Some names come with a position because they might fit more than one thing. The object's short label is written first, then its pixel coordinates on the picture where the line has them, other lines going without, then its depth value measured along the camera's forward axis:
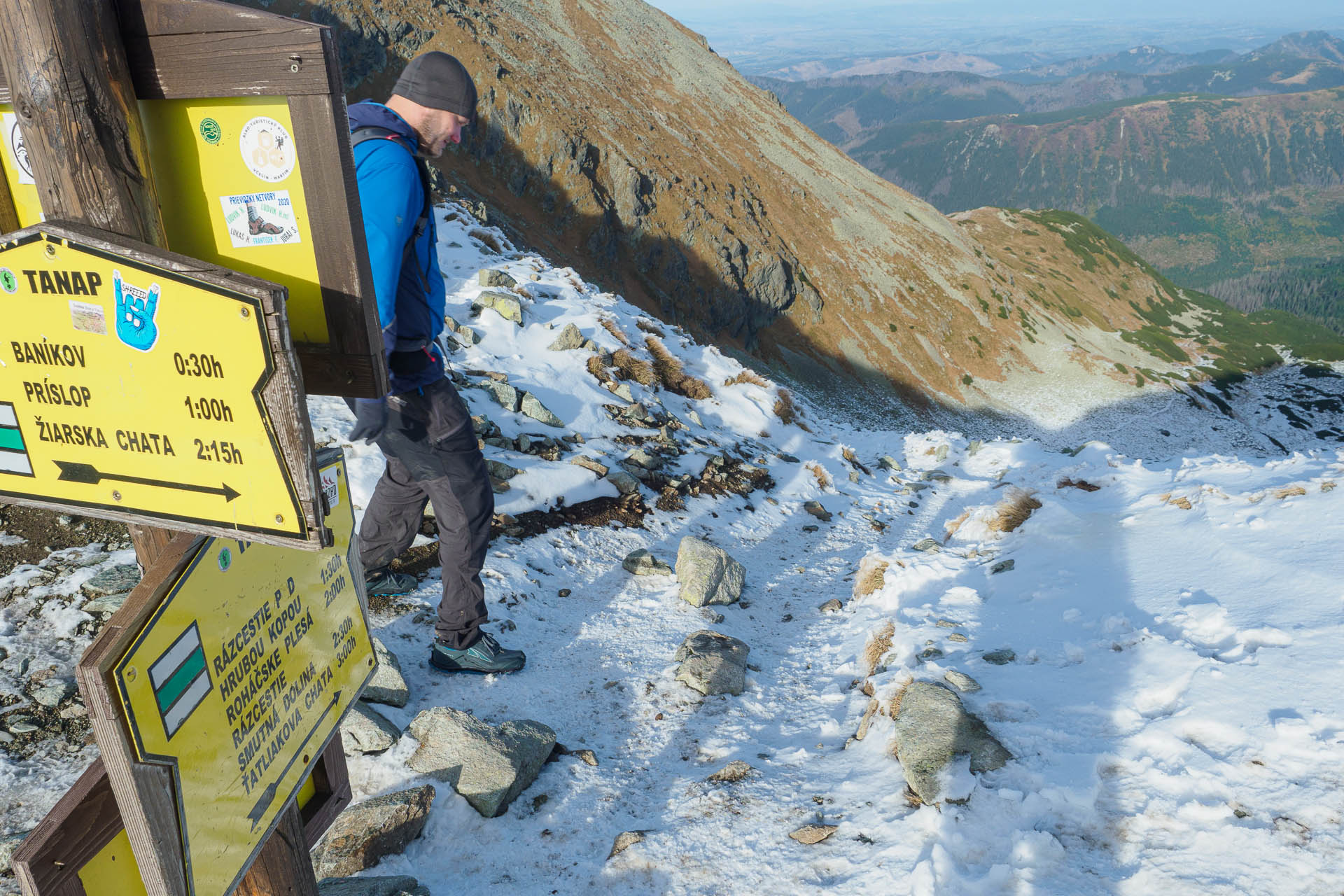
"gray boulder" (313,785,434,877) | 3.58
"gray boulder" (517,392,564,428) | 9.71
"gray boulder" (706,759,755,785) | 4.55
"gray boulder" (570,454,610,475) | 8.94
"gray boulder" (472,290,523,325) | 11.93
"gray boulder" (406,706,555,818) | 4.16
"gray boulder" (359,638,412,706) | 4.79
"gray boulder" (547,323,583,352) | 11.68
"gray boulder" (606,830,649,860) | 3.96
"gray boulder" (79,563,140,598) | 4.96
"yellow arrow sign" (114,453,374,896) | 1.90
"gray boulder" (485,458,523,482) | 7.94
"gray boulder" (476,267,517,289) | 13.24
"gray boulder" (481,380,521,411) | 9.73
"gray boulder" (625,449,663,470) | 9.75
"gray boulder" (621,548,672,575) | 7.54
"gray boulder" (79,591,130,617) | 4.80
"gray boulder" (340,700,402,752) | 4.37
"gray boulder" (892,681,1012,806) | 4.08
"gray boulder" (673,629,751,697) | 5.70
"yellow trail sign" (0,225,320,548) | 1.89
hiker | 3.66
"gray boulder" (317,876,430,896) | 3.31
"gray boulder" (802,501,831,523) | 10.70
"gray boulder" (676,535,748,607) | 7.17
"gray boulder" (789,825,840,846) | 3.93
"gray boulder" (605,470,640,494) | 8.91
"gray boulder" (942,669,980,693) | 4.91
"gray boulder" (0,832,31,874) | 3.18
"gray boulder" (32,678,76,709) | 4.18
